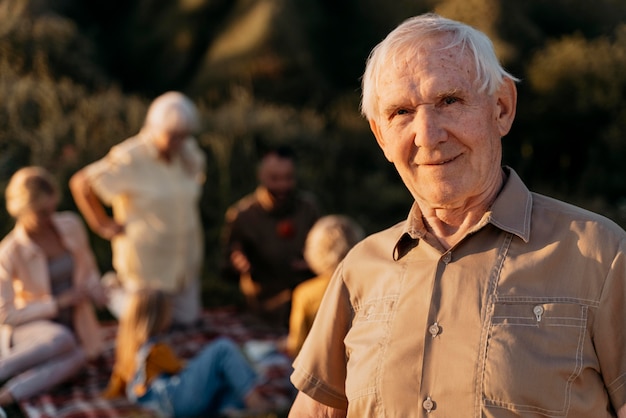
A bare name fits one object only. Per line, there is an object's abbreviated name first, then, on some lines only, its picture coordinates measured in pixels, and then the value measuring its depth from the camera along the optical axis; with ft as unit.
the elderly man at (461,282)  5.63
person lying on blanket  16.70
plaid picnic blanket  17.48
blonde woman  17.72
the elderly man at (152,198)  21.35
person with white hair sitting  16.22
